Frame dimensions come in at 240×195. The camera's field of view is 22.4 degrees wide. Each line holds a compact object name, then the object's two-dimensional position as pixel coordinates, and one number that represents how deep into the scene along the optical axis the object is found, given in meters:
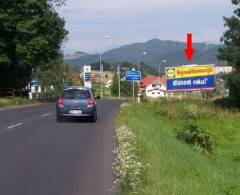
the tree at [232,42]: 52.84
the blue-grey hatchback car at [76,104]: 28.14
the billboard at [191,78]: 40.91
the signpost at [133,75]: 54.31
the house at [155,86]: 151.00
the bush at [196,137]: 22.62
